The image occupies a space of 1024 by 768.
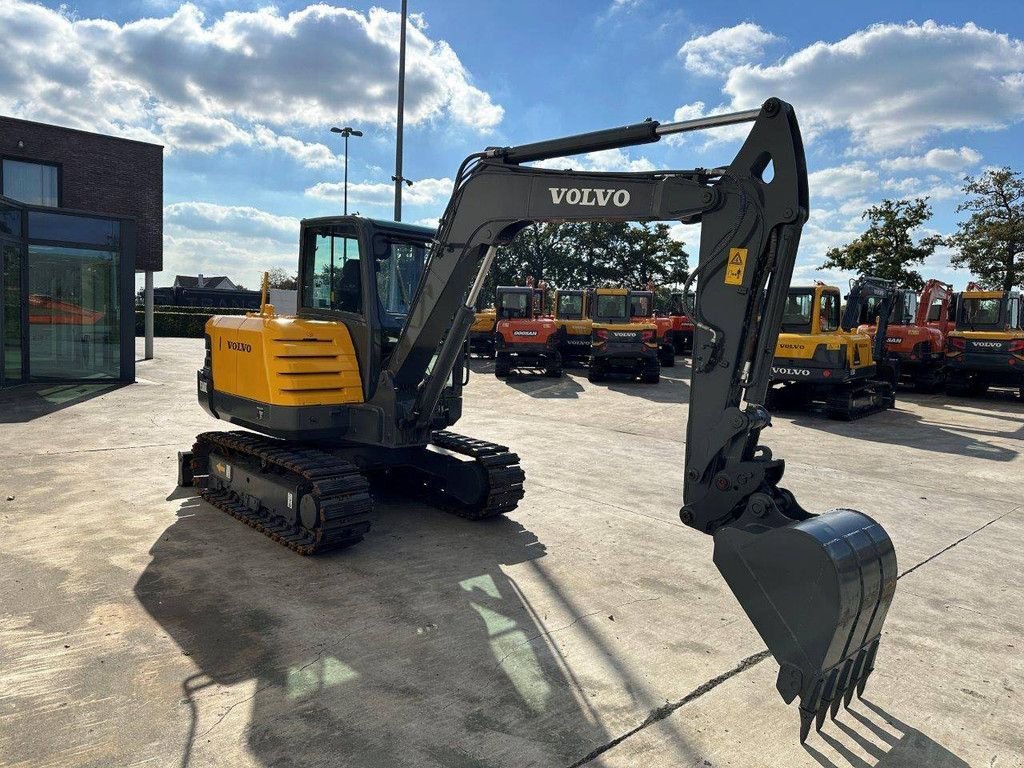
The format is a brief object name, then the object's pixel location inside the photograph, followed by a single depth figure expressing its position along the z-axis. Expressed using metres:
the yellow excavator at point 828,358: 14.44
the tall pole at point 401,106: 16.11
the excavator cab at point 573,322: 23.55
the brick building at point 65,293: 14.75
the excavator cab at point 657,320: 22.41
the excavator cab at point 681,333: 28.52
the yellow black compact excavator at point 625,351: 19.50
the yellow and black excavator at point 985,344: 18.00
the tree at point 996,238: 30.34
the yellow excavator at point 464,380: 3.60
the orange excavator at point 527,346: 20.25
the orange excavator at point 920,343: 19.28
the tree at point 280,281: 69.09
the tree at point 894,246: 31.03
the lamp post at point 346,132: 27.36
